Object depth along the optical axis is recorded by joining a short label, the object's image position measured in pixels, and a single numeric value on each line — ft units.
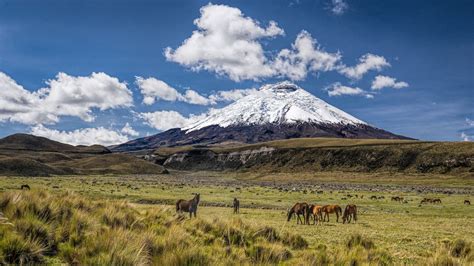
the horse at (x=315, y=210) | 85.30
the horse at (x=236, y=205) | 102.06
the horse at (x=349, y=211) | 88.74
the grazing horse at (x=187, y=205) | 84.36
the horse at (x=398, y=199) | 154.40
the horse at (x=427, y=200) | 145.92
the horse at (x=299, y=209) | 84.69
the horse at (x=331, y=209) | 89.37
